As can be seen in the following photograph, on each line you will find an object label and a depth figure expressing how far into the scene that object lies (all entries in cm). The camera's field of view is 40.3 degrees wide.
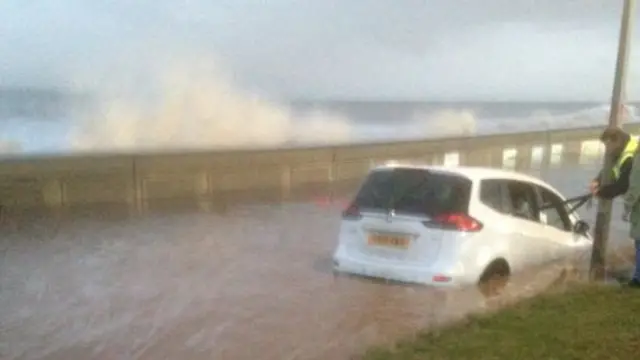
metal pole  1007
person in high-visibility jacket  975
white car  925
